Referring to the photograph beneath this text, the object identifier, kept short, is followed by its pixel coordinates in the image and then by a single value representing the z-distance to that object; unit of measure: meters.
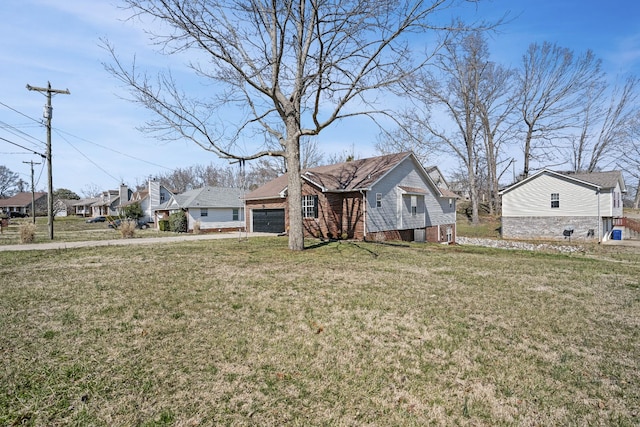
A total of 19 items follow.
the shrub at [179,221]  28.64
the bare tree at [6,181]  87.38
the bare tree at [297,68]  9.86
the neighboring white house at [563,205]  23.72
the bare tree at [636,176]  42.17
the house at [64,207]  69.06
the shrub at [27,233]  16.03
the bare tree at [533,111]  32.56
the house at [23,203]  70.94
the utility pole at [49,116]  18.59
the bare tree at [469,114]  32.61
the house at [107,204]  54.91
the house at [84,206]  67.38
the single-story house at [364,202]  17.27
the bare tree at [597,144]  36.97
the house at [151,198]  38.75
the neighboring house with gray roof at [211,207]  28.44
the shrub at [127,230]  19.64
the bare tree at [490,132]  34.09
